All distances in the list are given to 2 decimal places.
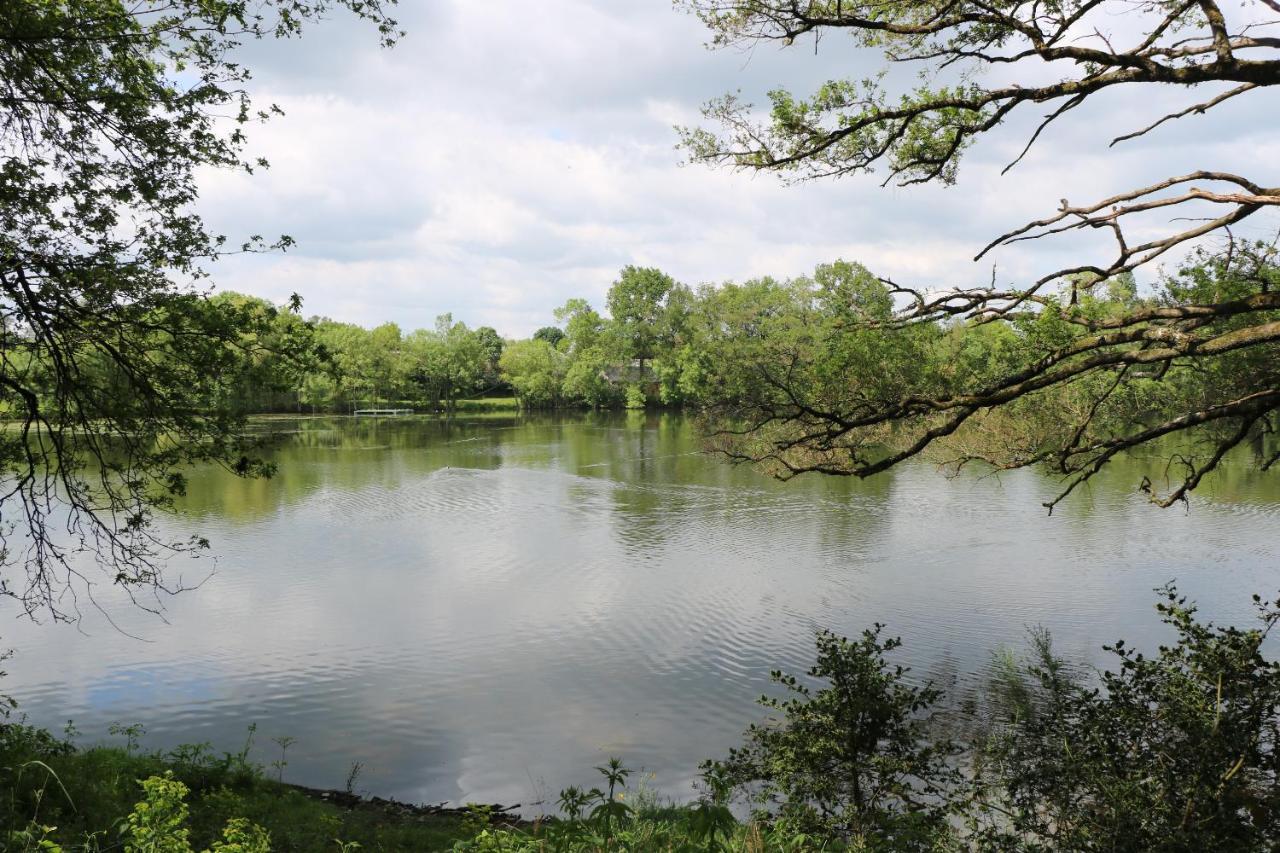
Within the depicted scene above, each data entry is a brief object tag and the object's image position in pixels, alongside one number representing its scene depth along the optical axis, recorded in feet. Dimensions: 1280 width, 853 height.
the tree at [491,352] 244.01
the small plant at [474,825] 16.49
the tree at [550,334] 375.66
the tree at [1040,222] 14.89
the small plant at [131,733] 24.40
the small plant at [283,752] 23.41
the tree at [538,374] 224.12
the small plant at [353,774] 22.48
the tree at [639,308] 214.28
